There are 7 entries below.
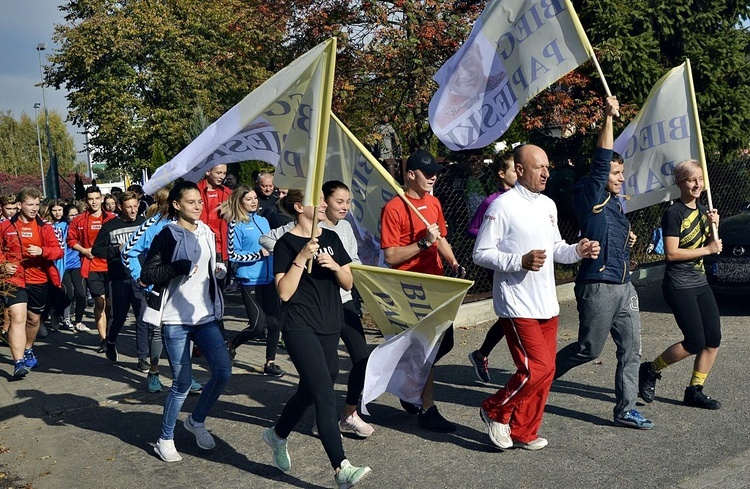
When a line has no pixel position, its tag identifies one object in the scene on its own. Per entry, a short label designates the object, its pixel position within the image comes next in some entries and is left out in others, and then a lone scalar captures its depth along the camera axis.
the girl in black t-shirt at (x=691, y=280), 6.21
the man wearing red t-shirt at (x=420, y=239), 6.04
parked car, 9.80
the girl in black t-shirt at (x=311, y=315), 4.97
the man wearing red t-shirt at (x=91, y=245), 10.28
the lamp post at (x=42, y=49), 46.28
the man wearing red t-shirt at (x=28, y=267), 8.48
